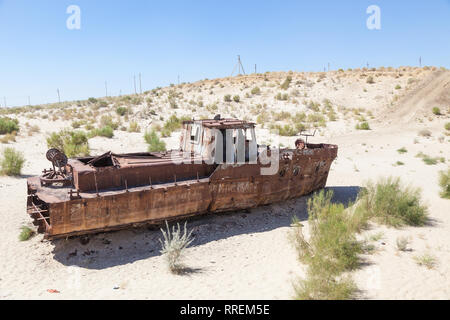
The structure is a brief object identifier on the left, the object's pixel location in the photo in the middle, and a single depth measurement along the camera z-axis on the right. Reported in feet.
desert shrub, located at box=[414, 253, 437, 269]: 19.61
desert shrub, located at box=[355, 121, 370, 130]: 76.31
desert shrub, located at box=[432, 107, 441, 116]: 82.12
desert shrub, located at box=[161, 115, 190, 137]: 65.67
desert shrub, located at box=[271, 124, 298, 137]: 69.10
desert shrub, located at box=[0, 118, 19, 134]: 59.98
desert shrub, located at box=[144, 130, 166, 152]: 51.29
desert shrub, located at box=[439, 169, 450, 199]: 34.12
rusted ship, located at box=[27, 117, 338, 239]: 21.75
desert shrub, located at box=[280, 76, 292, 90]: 106.42
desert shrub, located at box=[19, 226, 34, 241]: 23.79
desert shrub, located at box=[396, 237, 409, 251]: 21.85
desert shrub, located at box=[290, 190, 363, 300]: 16.48
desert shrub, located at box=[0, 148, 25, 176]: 38.75
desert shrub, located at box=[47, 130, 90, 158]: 50.24
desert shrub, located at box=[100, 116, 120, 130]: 69.64
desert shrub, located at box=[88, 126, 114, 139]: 61.09
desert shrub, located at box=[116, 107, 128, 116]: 86.94
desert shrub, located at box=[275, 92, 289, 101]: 97.86
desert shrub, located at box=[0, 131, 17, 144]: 53.83
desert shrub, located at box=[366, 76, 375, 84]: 110.11
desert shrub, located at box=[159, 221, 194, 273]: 20.06
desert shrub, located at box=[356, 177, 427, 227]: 26.86
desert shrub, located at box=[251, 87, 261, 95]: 104.63
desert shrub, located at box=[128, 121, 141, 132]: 69.11
